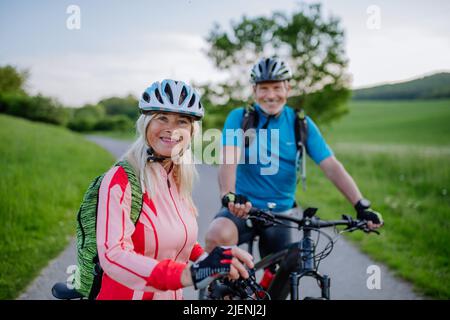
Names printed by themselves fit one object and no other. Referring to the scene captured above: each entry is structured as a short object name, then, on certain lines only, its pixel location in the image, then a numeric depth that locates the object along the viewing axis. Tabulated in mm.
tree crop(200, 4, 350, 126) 20125
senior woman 1760
